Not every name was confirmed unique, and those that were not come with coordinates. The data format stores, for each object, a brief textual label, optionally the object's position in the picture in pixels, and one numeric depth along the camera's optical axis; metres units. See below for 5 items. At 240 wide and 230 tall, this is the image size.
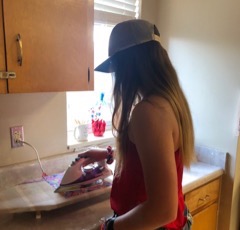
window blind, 1.67
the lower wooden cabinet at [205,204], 1.56
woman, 0.76
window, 1.71
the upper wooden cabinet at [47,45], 0.94
